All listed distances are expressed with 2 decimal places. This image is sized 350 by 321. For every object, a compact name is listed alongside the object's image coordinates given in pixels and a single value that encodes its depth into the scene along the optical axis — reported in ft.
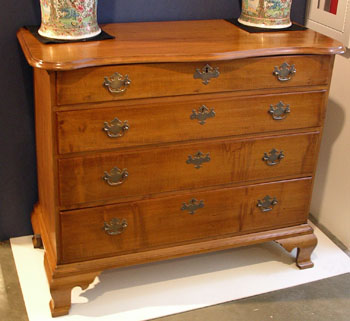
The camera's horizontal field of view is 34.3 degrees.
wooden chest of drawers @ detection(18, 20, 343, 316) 6.01
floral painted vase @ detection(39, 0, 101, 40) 6.18
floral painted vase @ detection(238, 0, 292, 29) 7.10
